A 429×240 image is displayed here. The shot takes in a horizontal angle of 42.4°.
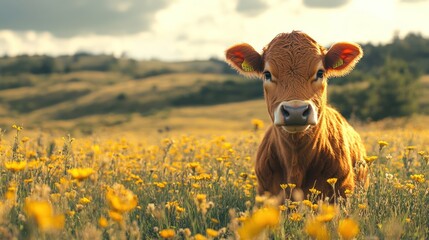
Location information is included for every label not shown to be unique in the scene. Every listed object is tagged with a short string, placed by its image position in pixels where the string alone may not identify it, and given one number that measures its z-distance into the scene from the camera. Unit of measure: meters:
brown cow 5.26
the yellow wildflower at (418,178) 4.23
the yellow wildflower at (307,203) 3.82
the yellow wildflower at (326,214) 2.77
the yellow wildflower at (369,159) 4.48
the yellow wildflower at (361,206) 3.72
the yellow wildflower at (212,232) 2.59
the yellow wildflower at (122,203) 2.63
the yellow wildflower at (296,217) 3.62
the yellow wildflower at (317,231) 2.27
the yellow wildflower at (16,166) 3.34
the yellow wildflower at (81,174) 2.74
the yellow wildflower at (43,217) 1.99
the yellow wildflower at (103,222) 2.52
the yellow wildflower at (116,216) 2.63
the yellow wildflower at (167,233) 2.72
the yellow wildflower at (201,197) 3.23
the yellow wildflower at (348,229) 2.29
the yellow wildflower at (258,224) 2.01
